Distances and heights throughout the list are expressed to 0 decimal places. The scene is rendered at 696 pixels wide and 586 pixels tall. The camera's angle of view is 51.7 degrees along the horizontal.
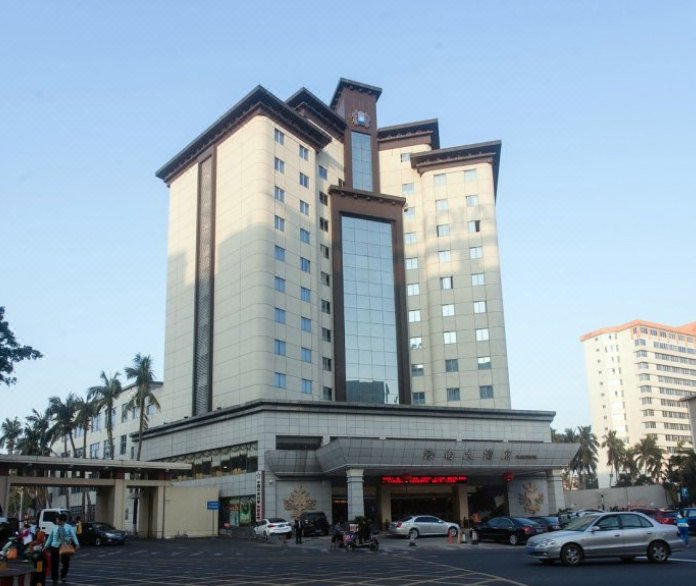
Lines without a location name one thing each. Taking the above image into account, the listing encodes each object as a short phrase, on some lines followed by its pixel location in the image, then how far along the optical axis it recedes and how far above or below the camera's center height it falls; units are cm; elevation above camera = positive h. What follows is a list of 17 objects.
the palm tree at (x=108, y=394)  8881 +1124
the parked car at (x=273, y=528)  4969 -314
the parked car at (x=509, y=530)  3888 -294
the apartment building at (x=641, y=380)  16525 +2097
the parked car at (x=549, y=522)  4256 -284
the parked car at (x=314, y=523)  5216 -304
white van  4253 -167
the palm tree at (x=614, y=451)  12338 +347
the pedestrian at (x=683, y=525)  3578 -281
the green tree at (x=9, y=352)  4809 +897
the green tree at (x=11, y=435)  11781 +872
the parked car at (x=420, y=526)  4719 -313
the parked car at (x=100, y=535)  4547 -297
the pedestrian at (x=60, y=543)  1981 -149
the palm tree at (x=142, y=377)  7719 +1137
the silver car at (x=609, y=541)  2273 -214
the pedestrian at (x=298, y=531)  4572 -310
